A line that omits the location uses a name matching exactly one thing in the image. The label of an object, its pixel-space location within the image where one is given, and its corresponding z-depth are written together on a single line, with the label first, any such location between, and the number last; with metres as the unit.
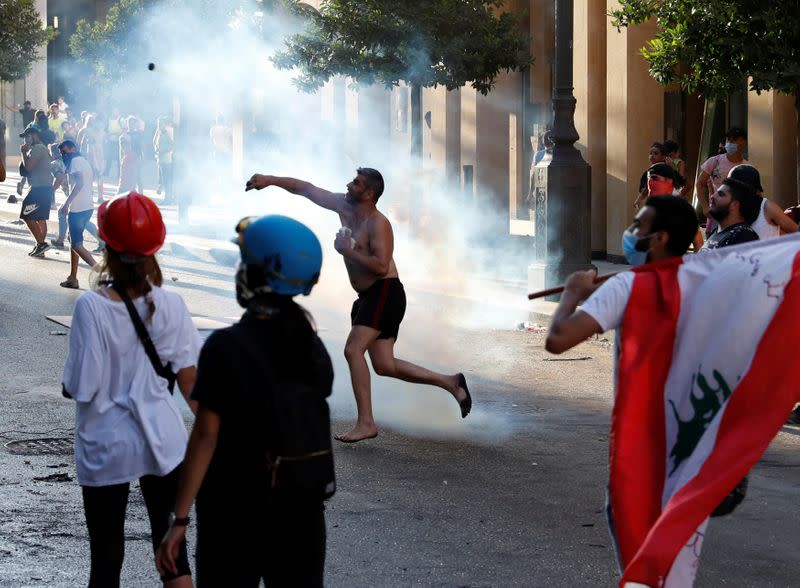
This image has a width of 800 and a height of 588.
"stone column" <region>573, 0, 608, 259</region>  20.47
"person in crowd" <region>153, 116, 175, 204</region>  28.89
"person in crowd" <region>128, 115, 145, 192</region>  29.62
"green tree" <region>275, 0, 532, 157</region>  20.03
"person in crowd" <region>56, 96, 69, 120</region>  34.81
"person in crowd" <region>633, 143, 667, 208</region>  15.98
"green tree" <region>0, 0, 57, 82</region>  41.59
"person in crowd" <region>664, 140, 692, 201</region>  16.56
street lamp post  15.77
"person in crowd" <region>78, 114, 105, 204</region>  31.52
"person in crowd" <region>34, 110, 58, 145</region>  26.02
